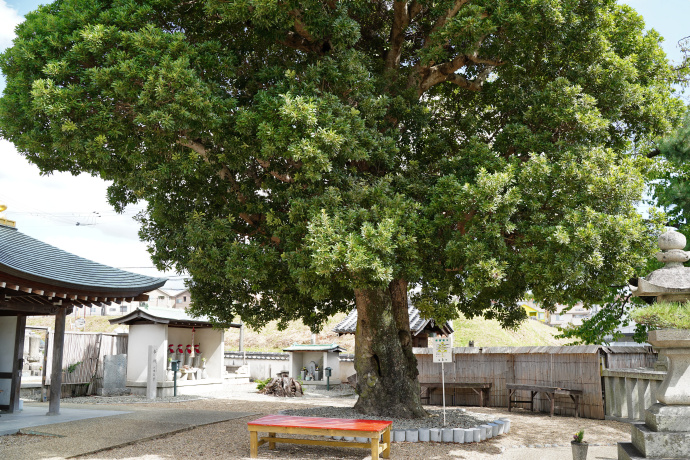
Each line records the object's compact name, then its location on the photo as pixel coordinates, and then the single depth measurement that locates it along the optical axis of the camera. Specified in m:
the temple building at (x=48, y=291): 11.06
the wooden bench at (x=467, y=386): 15.64
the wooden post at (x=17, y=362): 12.52
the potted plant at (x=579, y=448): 7.17
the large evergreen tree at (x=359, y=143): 7.85
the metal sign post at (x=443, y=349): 10.62
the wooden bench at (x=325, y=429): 7.62
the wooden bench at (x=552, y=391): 13.66
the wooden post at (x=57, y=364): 12.17
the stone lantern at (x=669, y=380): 6.09
